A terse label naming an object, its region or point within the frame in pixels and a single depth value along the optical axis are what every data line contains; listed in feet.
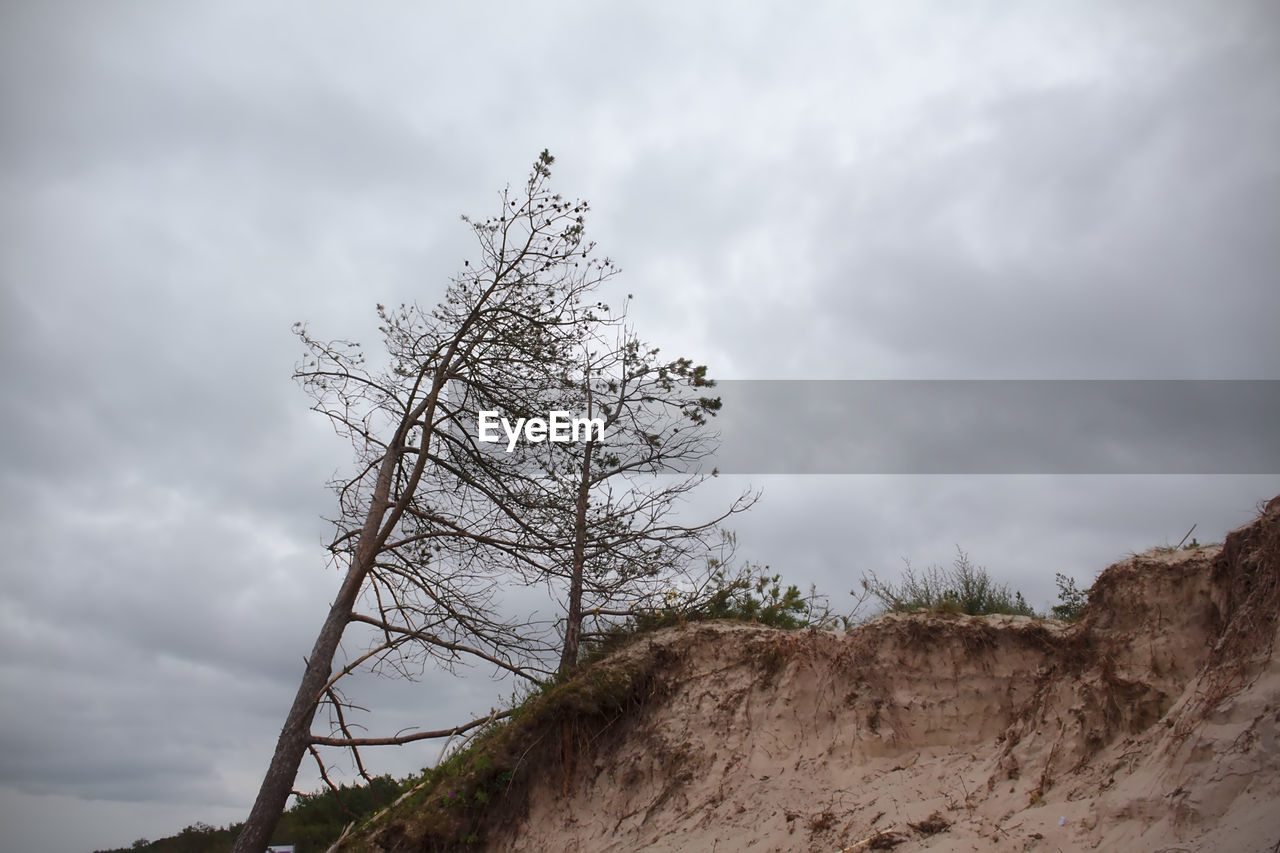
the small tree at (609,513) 40.27
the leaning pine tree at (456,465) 38.70
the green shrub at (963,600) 31.07
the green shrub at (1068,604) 29.25
